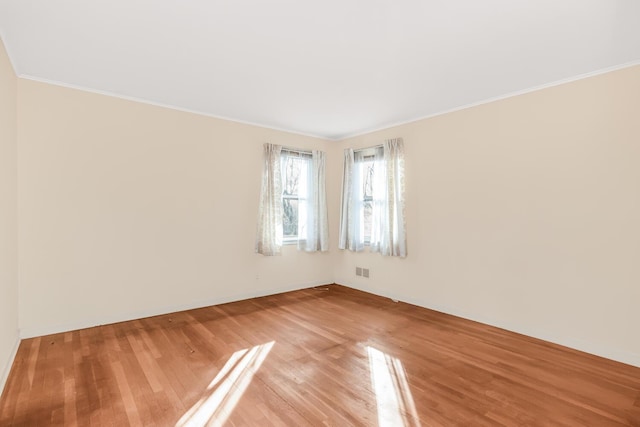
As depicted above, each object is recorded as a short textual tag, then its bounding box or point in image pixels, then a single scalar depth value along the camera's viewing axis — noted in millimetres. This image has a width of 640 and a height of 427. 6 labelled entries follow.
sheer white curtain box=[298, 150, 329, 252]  5051
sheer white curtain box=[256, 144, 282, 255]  4465
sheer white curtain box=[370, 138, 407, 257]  4293
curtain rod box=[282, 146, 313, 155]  4862
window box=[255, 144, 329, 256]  4645
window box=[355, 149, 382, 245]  4844
